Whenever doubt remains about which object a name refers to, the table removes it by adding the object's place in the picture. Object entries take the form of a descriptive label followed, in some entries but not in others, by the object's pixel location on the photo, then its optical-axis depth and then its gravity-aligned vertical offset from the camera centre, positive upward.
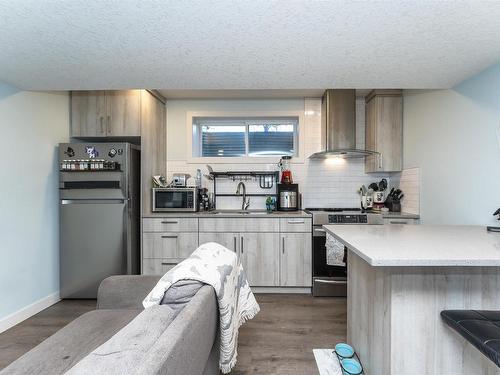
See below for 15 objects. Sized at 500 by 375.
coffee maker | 3.31 -0.15
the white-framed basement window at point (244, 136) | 3.67 +0.71
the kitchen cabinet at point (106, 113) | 2.96 +0.83
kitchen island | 1.21 -0.57
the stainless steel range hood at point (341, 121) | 3.20 +0.80
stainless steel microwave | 3.09 -0.16
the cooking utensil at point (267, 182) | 3.53 +0.05
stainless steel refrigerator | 2.77 -0.40
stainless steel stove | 2.90 -0.81
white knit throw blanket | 1.19 -0.47
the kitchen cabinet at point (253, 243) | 2.96 -0.66
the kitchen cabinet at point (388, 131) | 3.15 +0.67
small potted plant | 3.38 -0.25
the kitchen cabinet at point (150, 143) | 3.00 +0.52
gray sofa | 0.65 -0.56
